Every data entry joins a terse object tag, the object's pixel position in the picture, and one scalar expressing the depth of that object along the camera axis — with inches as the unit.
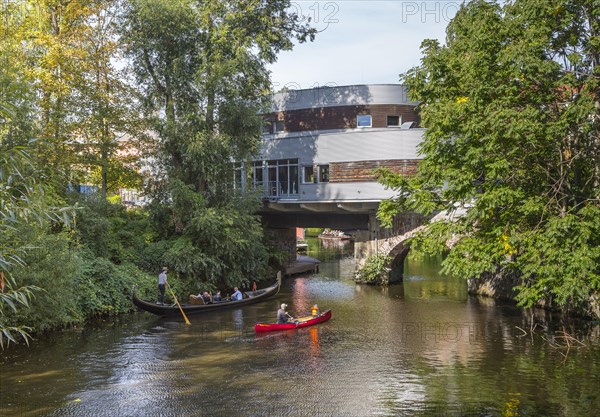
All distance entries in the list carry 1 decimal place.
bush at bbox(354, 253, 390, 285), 1432.1
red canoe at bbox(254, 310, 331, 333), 930.7
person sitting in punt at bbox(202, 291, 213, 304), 1131.6
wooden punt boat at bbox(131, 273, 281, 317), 1027.4
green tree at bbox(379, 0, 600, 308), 741.3
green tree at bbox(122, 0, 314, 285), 1251.8
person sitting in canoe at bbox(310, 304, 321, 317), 1001.0
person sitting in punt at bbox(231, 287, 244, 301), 1182.9
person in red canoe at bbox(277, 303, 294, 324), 954.1
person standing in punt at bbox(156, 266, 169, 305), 1122.7
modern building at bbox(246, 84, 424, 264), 1352.1
